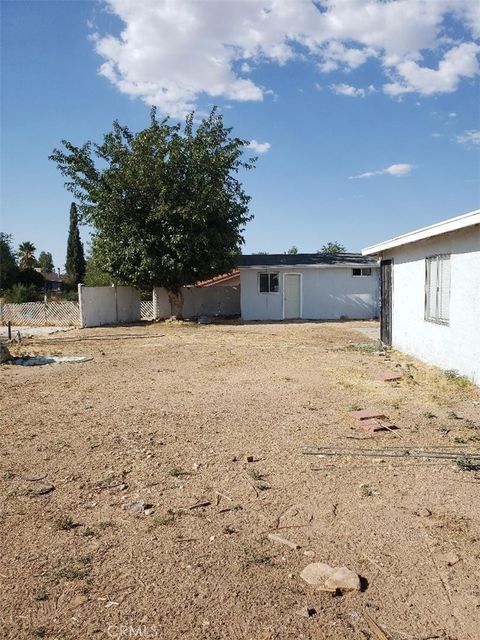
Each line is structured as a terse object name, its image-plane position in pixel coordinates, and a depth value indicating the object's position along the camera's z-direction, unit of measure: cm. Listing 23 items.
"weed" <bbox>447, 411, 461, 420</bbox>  592
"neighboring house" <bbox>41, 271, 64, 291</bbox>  6688
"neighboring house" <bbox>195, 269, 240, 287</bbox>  3306
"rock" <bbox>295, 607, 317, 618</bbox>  248
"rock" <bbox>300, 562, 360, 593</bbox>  268
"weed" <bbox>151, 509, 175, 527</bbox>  342
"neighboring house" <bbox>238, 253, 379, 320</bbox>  2294
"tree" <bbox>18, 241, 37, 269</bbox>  5459
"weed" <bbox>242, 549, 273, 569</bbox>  293
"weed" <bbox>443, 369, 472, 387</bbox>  759
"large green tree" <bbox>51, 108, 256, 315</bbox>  1994
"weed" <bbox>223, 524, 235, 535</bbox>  331
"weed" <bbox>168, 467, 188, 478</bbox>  427
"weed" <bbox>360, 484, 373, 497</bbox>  387
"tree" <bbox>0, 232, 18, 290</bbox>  3894
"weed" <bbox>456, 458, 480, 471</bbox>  431
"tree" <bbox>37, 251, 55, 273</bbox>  9722
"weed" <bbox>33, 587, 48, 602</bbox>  261
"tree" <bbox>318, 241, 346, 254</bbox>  5327
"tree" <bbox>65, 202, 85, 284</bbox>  5406
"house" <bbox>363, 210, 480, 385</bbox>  754
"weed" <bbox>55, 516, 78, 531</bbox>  337
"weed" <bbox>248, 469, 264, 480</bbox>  421
